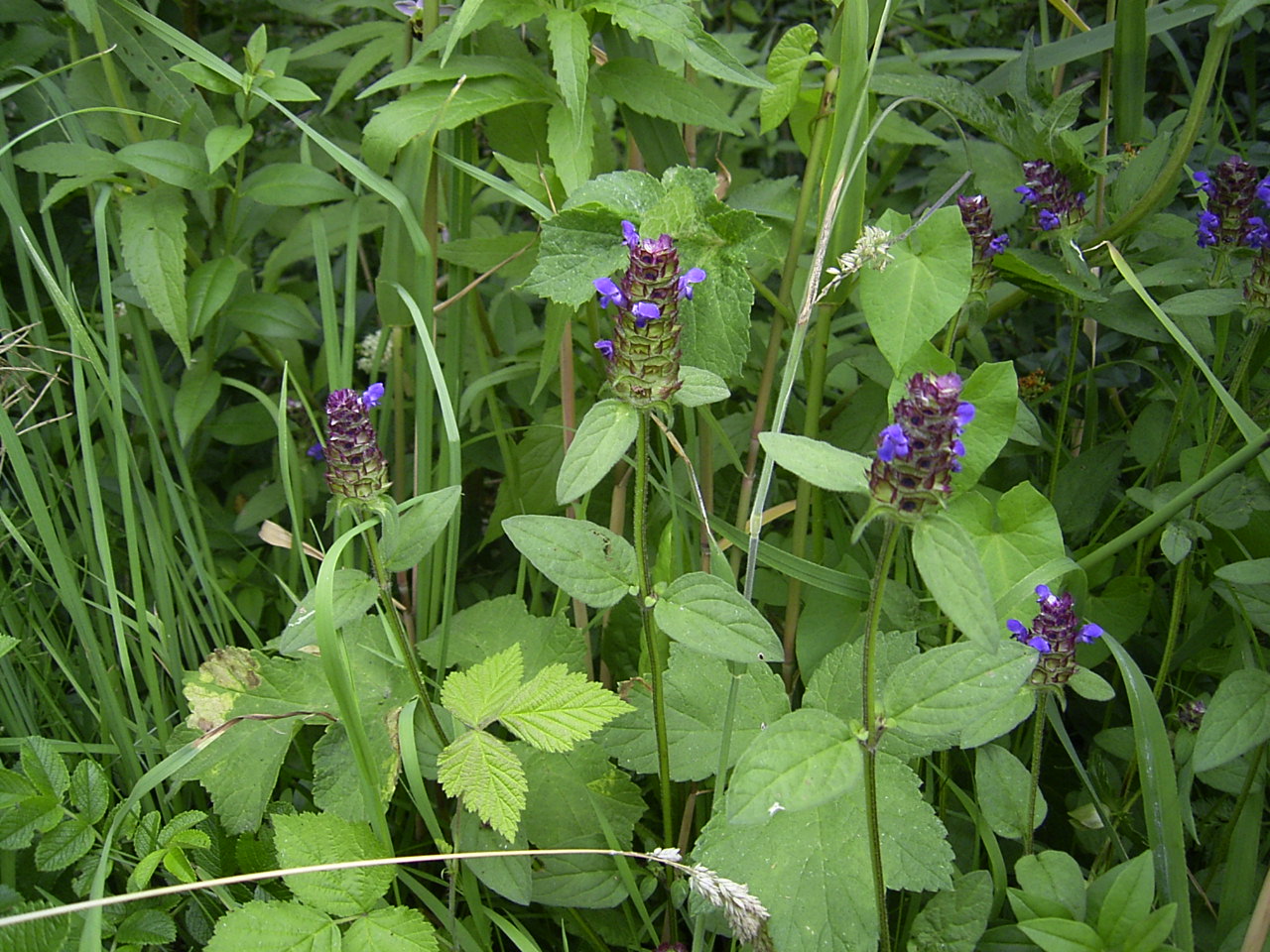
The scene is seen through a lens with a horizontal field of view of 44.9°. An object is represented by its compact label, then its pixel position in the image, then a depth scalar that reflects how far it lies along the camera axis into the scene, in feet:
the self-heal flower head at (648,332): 1.10
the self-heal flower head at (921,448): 0.96
